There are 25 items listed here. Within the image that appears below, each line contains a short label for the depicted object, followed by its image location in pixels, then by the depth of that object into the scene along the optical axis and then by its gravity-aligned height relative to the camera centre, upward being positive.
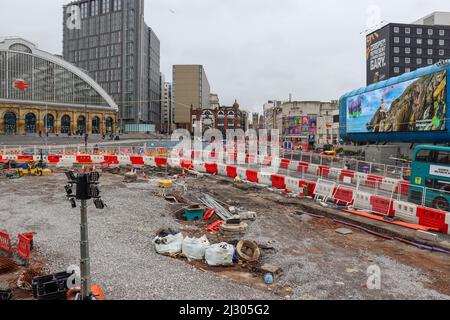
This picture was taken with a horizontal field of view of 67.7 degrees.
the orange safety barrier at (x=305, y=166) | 31.70 -2.23
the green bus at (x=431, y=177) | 16.23 -1.75
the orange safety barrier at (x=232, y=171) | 28.39 -2.56
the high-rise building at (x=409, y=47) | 103.38 +30.14
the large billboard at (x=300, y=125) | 88.88 +4.60
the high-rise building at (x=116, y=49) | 121.81 +34.28
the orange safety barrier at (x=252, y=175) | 25.50 -2.60
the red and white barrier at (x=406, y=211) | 15.04 -3.13
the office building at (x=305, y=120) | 85.00 +5.90
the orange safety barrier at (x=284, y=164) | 34.37 -2.24
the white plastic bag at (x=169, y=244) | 10.48 -3.26
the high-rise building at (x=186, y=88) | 158.25 +25.34
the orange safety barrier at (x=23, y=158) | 33.91 -1.88
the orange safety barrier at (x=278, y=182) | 23.15 -2.76
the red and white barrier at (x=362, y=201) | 17.11 -3.02
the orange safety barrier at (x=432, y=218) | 14.12 -3.20
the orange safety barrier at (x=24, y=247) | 9.55 -3.15
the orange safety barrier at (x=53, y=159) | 34.60 -1.98
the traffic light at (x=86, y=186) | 6.39 -0.89
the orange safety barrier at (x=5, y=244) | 10.13 -3.18
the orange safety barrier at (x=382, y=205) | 15.96 -3.03
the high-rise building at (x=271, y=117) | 117.50 +9.59
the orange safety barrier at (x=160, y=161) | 33.35 -2.01
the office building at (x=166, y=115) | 178.07 +14.76
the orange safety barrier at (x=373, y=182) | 20.08 -2.53
